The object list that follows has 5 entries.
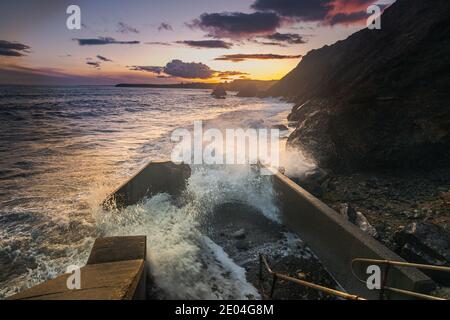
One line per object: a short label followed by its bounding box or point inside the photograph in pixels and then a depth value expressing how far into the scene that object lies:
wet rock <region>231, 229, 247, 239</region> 6.78
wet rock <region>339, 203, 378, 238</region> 5.74
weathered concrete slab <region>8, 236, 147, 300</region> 3.60
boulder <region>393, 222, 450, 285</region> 4.62
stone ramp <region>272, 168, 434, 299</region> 3.98
